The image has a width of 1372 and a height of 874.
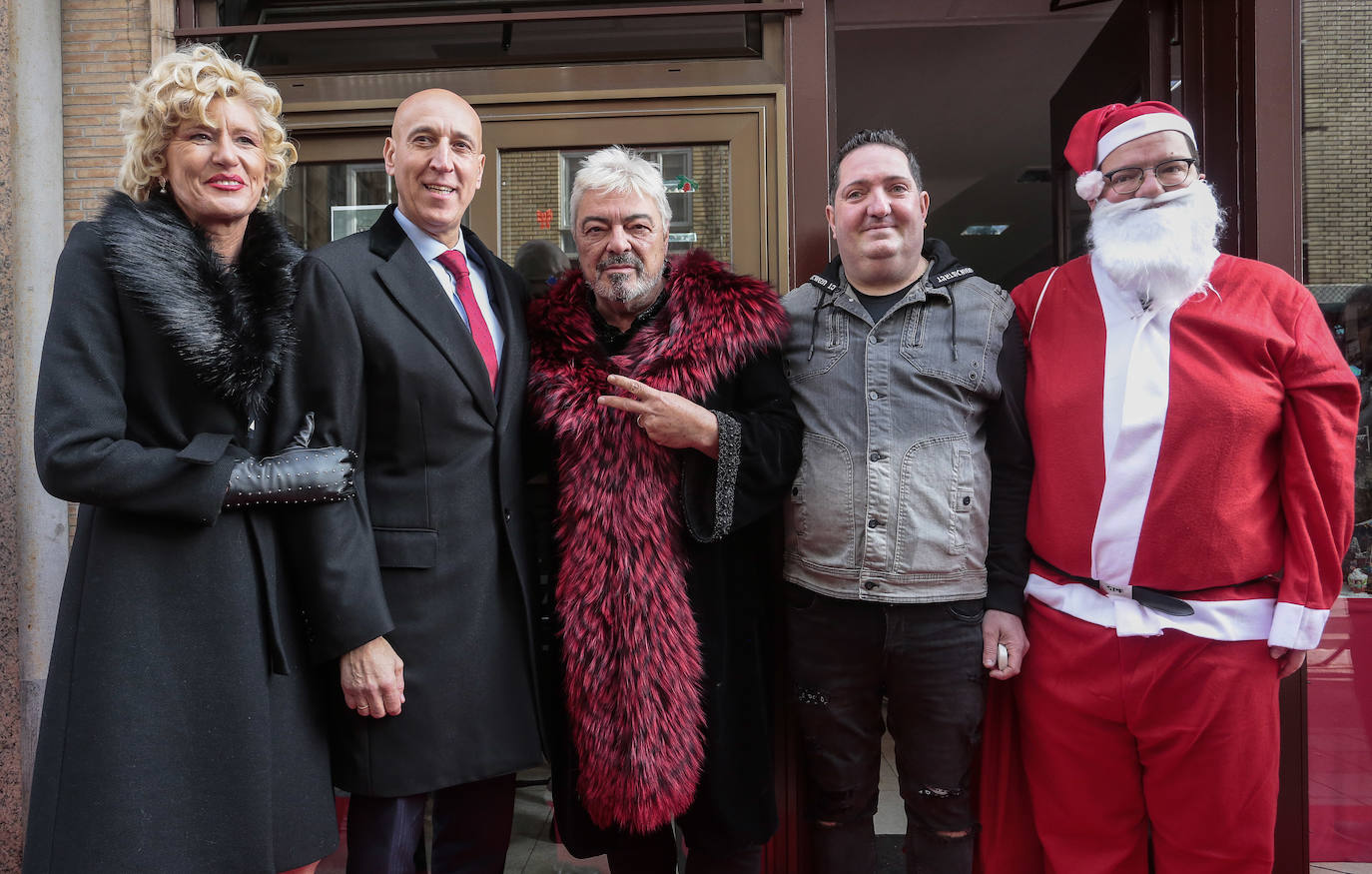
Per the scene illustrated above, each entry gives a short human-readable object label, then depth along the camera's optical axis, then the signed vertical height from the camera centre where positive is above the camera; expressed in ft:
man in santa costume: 6.75 -0.90
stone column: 9.77 +0.69
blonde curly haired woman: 5.32 -0.64
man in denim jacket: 7.22 -0.88
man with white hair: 6.77 -0.81
